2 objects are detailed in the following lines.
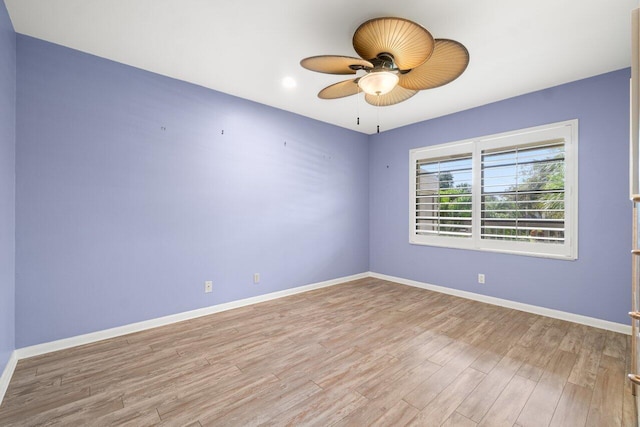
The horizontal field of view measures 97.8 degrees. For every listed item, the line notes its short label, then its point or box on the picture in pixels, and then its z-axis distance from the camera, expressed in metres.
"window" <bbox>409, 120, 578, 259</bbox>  3.17
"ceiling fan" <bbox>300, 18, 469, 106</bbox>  1.66
